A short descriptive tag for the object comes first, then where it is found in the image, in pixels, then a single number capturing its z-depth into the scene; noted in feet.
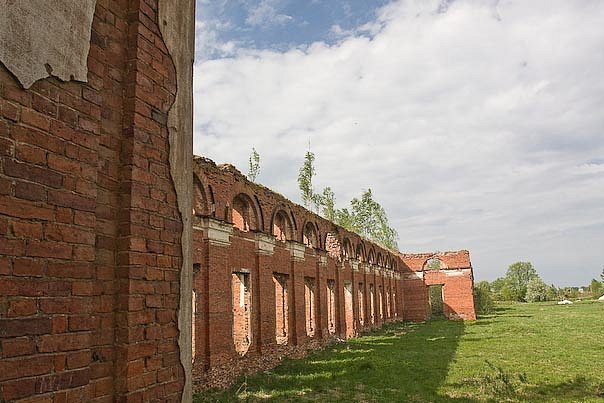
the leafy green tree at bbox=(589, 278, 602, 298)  275.39
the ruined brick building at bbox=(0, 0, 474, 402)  7.29
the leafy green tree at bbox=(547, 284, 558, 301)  257.20
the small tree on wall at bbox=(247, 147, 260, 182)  103.91
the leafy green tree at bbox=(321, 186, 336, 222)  144.36
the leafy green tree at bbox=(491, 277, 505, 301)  387.65
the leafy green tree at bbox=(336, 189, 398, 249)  159.53
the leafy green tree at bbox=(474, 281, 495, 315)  147.02
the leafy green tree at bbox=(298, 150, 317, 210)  128.47
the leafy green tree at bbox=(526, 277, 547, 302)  252.01
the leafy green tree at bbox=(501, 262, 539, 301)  355.15
